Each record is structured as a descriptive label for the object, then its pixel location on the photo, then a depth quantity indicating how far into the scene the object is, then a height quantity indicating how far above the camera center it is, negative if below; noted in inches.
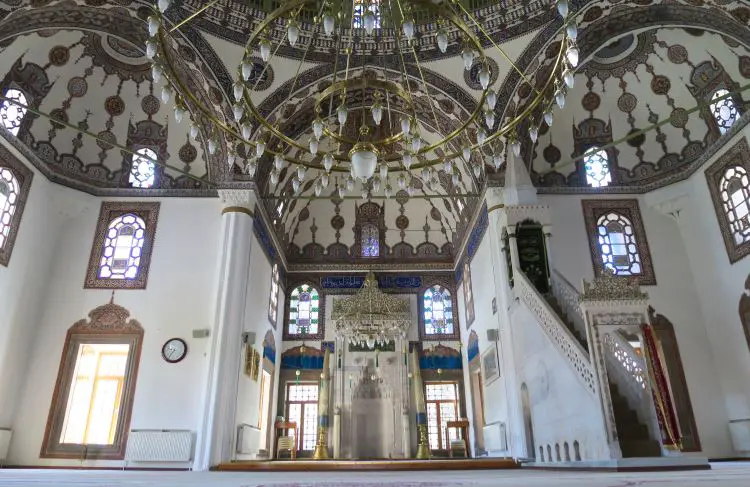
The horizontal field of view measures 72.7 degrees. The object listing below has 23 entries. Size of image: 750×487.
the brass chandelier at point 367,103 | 158.7 +184.8
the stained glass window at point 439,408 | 446.3 +31.3
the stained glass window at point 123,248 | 356.8 +133.8
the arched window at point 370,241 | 509.0 +192.1
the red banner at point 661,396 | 195.2 +17.7
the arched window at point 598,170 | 389.1 +196.2
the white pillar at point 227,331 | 293.9 +67.9
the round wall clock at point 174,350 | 328.8 +59.4
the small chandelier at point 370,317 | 410.0 +97.7
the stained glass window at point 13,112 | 313.9 +197.0
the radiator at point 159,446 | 300.2 +1.5
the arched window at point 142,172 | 381.4 +194.6
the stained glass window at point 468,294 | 427.0 +120.7
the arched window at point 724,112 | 331.3 +203.7
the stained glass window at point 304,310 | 481.1 +121.9
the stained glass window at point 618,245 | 366.0 +135.5
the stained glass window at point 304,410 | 447.8 +30.7
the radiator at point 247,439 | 325.7 +5.6
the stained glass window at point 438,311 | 480.1 +120.1
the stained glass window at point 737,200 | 315.6 +143.7
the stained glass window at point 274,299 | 423.8 +120.4
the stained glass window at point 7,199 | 310.7 +145.0
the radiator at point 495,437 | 328.0 +5.2
